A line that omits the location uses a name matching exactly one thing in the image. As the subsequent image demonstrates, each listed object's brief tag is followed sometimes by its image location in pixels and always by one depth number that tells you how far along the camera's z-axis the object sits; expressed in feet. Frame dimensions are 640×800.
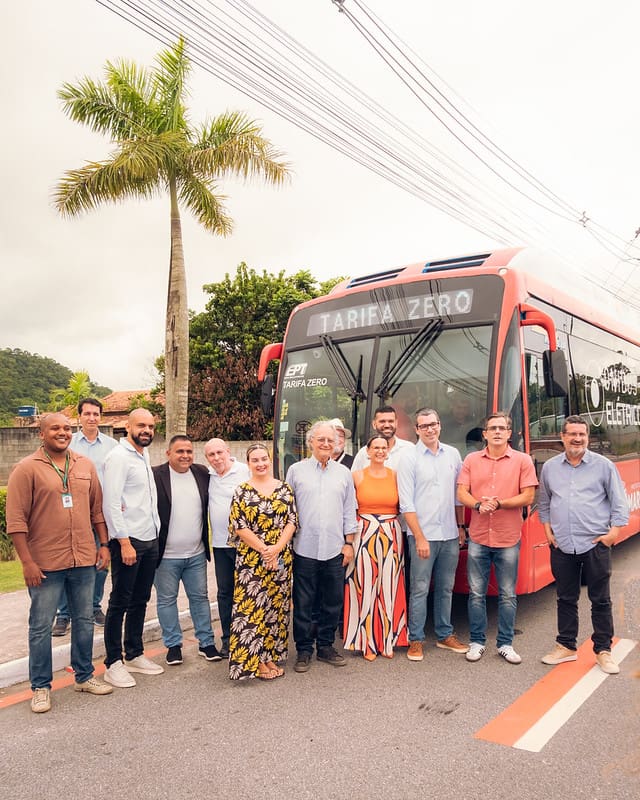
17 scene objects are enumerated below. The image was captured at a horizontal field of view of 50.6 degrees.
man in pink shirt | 16.79
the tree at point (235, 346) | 79.30
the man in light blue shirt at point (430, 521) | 17.28
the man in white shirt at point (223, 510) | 17.29
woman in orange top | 17.29
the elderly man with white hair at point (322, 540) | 16.63
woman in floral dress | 15.67
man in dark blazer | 17.02
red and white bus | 18.92
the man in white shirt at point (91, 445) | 19.40
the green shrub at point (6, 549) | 33.32
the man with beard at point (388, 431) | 18.06
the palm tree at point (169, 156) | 43.11
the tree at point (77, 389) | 95.81
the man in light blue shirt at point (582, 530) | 16.40
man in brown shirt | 14.17
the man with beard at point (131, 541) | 15.79
